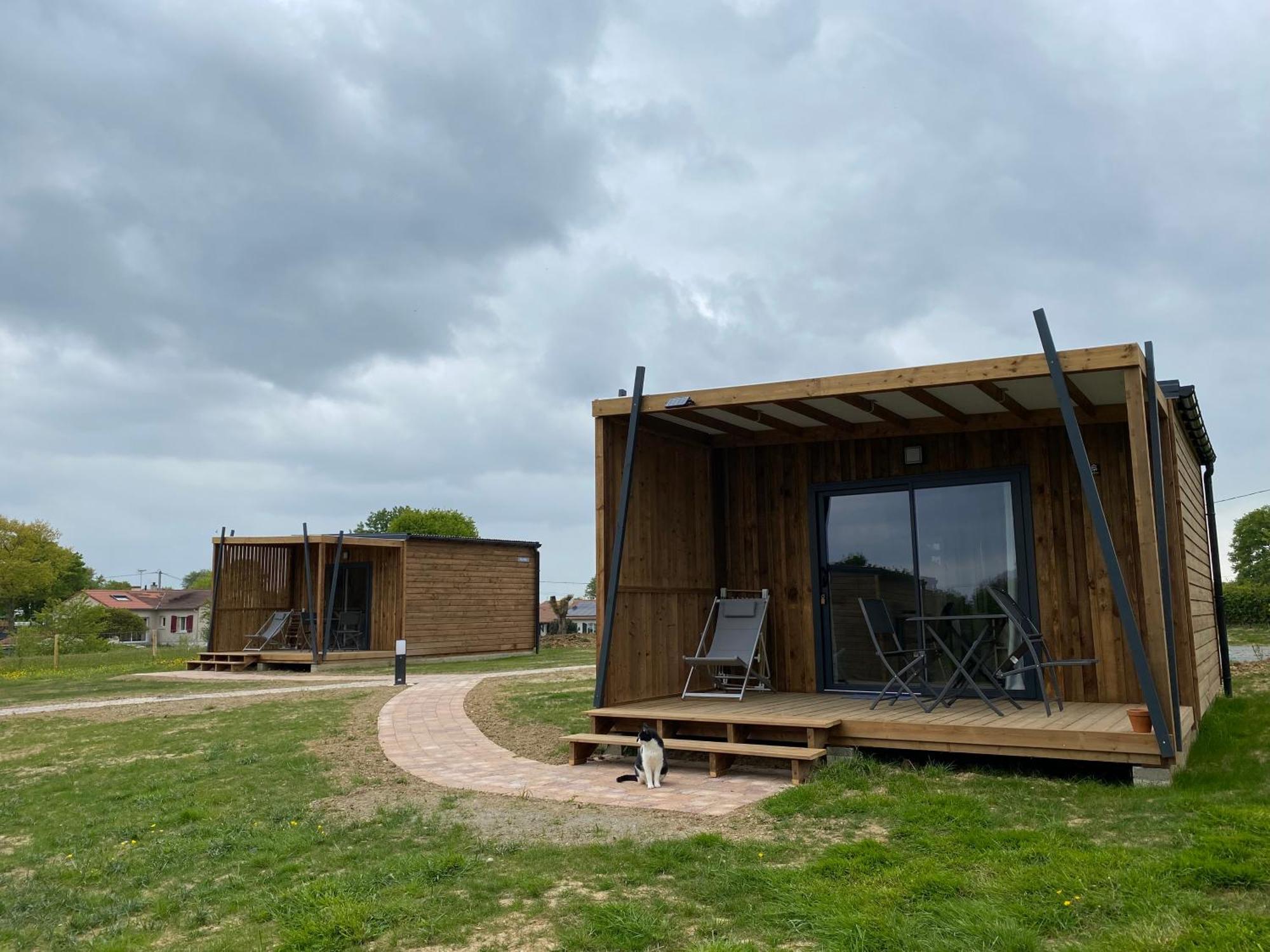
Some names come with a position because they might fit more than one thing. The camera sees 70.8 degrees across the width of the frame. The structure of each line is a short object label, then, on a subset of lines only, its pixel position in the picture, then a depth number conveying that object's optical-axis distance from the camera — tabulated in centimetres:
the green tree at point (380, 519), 5534
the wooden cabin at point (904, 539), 510
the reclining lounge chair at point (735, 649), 697
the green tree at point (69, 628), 2220
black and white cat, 516
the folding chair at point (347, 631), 1758
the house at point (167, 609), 5138
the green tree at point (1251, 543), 4372
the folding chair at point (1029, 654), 544
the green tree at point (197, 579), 8902
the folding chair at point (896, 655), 603
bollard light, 1180
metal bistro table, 569
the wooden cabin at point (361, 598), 1673
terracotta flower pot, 468
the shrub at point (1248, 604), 2245
